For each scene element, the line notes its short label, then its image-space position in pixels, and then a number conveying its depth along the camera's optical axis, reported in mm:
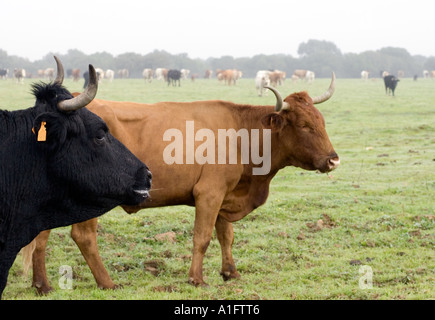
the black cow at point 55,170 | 3693
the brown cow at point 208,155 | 6258
